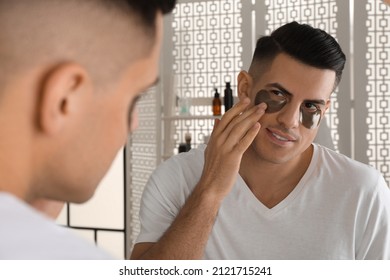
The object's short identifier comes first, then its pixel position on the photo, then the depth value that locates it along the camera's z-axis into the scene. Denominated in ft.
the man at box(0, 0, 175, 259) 1.11
